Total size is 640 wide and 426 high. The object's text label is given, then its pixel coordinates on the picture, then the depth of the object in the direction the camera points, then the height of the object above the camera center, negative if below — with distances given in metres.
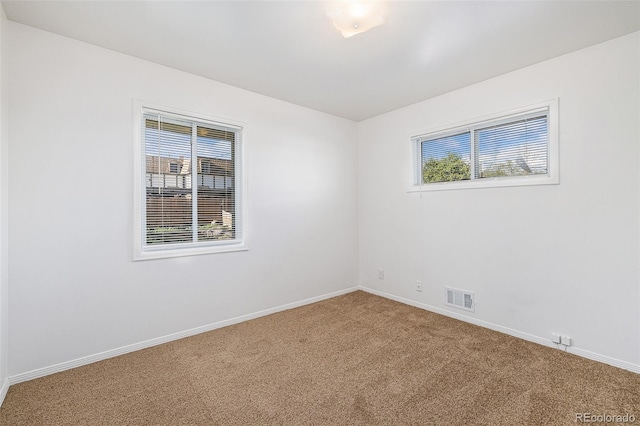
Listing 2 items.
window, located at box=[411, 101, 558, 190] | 2.75 +0.66
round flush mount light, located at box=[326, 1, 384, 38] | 1.92 +1.33
